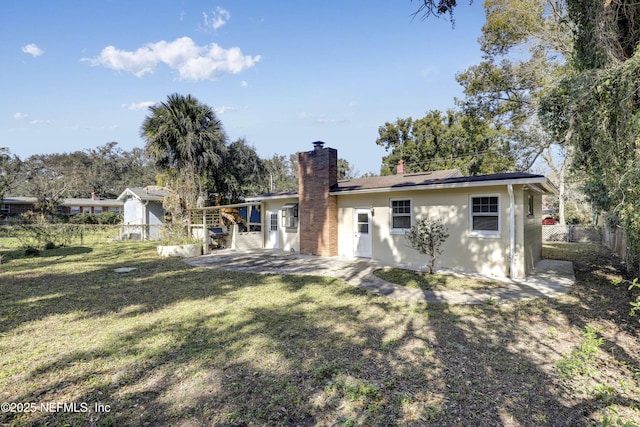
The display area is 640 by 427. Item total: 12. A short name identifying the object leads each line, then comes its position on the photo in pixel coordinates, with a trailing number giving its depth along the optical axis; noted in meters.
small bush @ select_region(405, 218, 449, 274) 8.89
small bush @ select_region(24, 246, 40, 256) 13.17
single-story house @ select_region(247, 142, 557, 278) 8.83
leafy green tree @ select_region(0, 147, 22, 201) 19.13
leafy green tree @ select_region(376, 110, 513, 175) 25.84
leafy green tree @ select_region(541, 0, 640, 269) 4.18
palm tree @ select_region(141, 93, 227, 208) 17.61
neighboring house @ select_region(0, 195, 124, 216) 34.44
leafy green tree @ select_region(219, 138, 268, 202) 23.09
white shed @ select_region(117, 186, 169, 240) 21.94
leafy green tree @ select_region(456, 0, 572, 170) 13.99
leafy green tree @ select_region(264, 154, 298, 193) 41.41
